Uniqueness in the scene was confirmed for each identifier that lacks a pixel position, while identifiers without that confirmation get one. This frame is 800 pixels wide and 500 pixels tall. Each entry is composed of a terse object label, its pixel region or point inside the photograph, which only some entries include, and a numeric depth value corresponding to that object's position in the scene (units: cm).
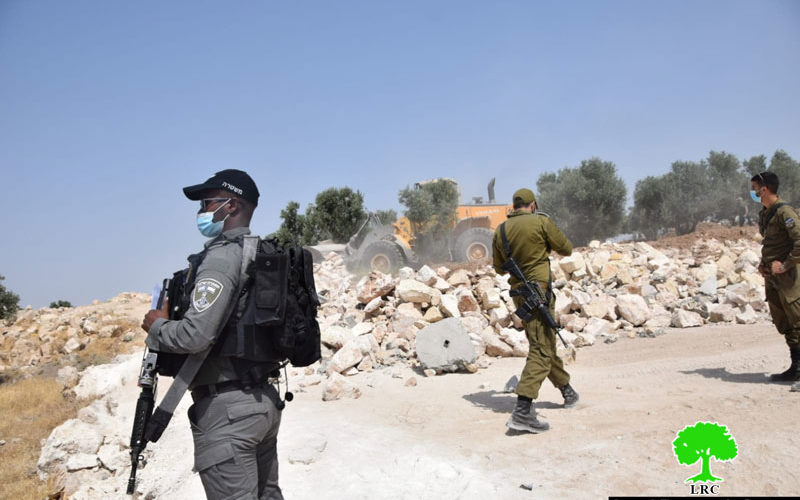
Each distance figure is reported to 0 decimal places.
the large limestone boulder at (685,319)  800
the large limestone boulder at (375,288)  931
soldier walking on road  393
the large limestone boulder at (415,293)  862
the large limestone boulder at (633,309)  826
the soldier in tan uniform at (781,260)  433
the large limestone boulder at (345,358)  681
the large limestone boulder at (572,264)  1006
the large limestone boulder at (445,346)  641
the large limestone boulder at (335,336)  770
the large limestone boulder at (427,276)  938
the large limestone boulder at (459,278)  966
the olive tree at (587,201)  2484
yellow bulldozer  1426
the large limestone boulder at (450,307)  829
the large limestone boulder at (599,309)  832
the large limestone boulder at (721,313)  799
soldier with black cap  194
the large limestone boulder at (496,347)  718
